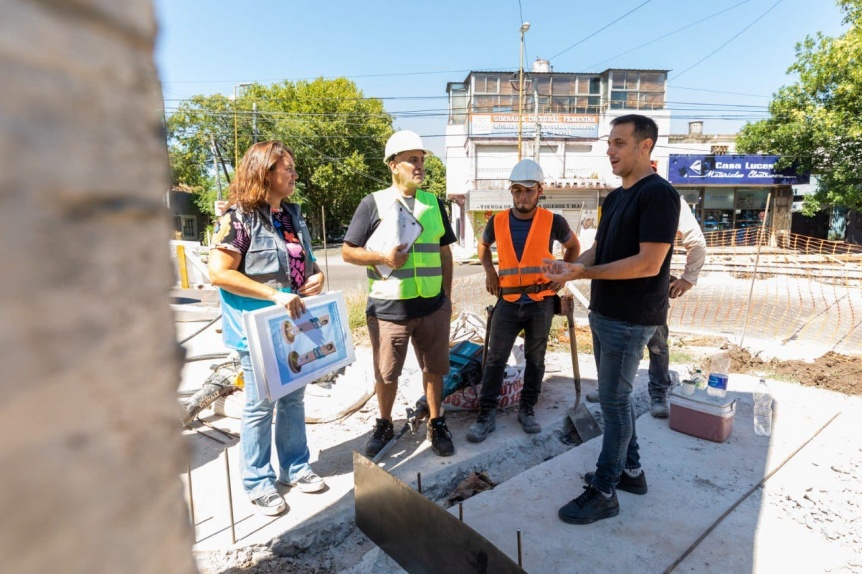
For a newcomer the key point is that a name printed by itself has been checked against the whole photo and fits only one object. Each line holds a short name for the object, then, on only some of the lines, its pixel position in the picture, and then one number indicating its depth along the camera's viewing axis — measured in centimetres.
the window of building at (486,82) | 3058
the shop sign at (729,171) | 2408
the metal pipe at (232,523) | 258
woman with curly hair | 272
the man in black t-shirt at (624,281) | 258
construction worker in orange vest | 396
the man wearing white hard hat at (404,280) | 339
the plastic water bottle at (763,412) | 390
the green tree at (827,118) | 1798
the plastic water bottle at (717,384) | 375
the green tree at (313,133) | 3225
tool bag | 441
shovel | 404
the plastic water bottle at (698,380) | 400
